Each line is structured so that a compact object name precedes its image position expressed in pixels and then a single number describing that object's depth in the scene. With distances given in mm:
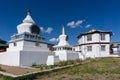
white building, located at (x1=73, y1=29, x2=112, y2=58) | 20916
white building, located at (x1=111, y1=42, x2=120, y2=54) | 24125
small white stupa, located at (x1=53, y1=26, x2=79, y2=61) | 15319
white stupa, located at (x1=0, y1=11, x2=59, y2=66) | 10333
